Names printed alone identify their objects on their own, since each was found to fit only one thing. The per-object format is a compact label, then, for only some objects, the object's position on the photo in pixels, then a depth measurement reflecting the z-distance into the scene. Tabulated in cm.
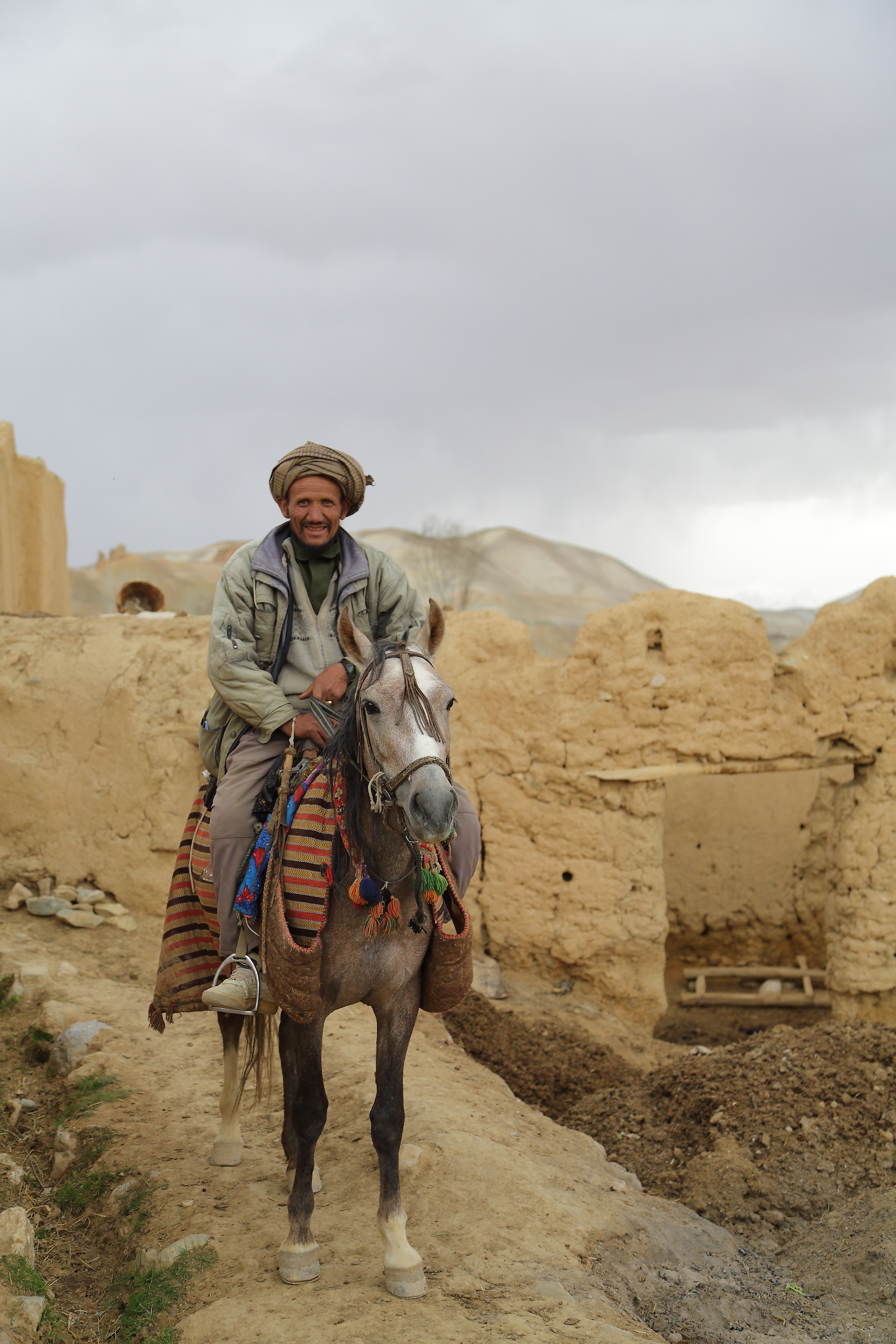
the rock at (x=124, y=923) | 640
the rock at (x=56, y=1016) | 490
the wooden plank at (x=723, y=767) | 696
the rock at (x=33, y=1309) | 276
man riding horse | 327
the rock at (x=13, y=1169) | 370
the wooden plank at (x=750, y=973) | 889
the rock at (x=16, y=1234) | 297
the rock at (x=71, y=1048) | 465
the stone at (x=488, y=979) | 692
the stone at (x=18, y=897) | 638
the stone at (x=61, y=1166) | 390
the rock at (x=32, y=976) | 532
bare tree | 3045
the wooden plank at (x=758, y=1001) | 841
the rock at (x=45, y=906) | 636
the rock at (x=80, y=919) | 629
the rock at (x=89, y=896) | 651
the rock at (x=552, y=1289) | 304
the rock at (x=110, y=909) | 650
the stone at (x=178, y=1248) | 311
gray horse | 269
